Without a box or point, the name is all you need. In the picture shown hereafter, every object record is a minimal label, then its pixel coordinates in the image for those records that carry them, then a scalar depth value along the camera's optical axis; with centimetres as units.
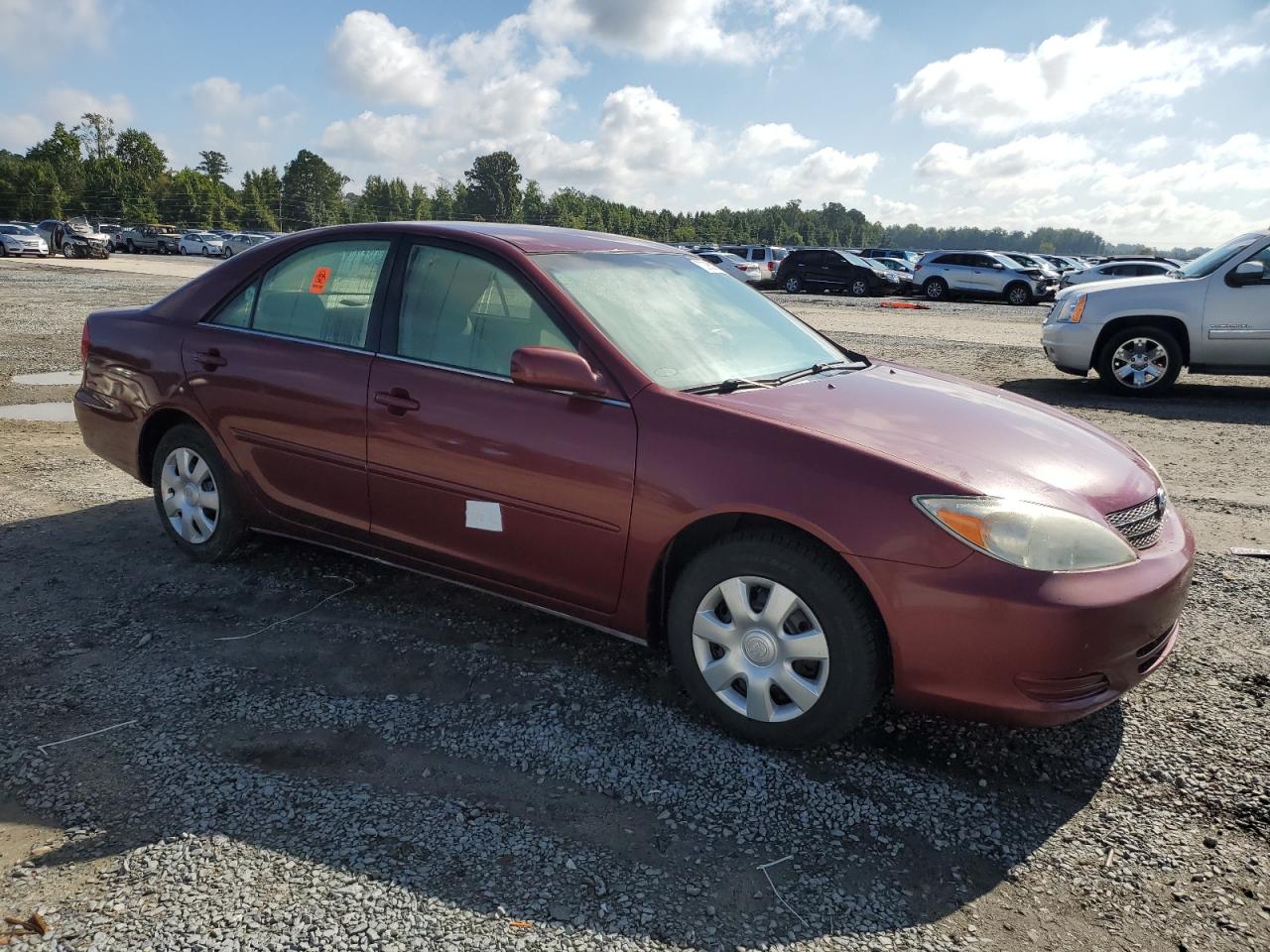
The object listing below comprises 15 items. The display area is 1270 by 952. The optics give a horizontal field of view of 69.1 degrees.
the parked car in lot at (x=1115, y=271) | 2714
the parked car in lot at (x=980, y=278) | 2853
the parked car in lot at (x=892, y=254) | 3931
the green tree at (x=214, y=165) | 12525
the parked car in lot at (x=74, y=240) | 4056
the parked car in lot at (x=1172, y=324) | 933
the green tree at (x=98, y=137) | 10019
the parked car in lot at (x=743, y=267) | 3250
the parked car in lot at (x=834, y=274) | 3145
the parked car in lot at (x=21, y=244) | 4031
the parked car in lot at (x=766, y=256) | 3623
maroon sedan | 269
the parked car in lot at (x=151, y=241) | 5528
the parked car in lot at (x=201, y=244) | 5350
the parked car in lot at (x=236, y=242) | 5142
